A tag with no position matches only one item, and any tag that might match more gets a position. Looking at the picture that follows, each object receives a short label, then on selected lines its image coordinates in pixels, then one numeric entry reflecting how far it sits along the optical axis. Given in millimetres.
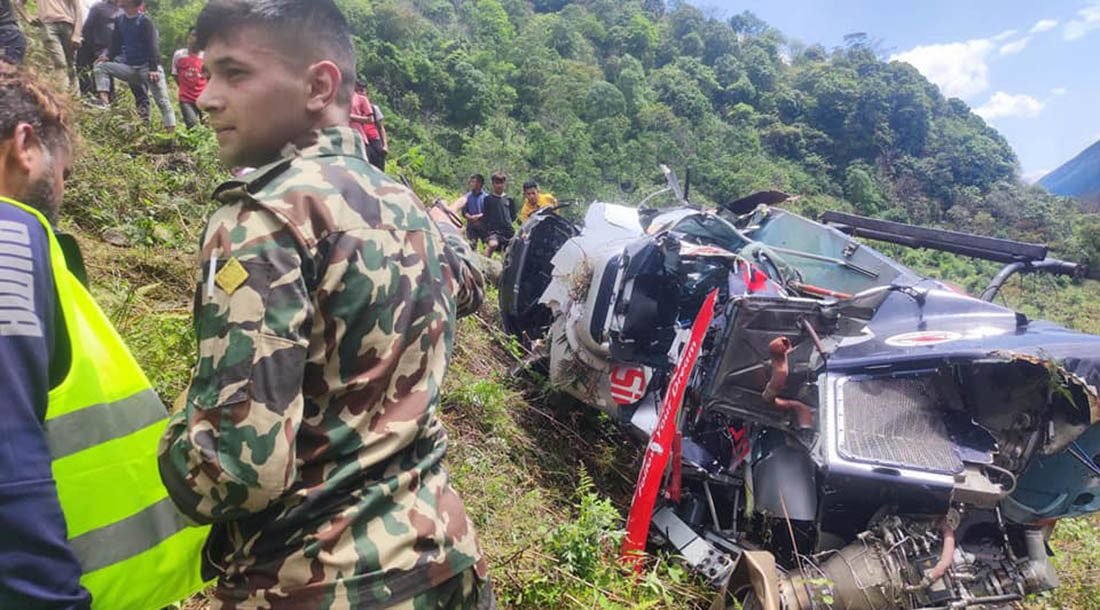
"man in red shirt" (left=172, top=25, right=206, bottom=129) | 5238
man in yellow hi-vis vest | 867
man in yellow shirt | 8398
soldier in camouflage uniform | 847
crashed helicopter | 2719
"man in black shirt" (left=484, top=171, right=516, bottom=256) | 8062
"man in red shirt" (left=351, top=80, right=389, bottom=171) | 6125
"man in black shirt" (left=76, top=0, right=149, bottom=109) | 5363
